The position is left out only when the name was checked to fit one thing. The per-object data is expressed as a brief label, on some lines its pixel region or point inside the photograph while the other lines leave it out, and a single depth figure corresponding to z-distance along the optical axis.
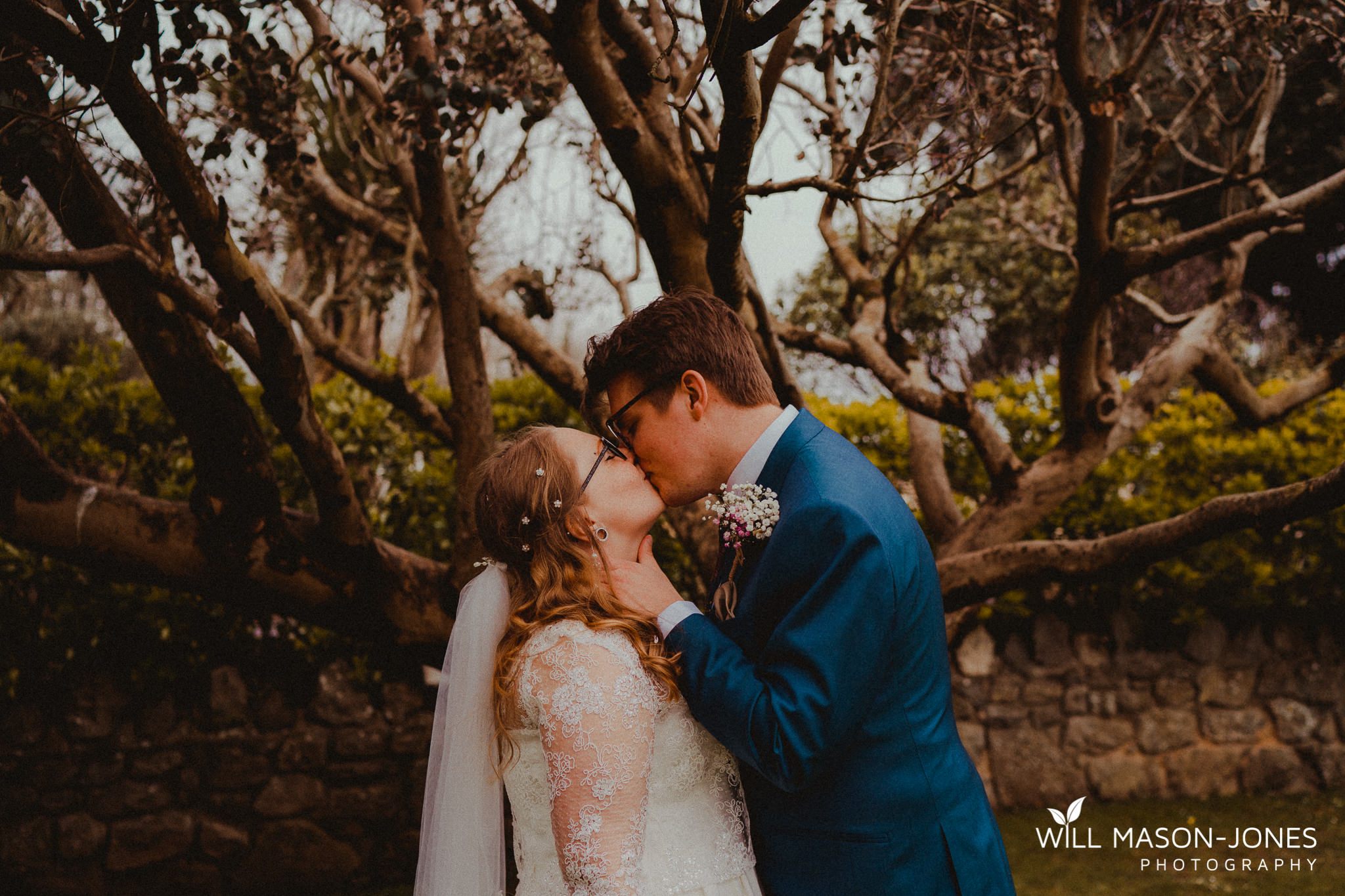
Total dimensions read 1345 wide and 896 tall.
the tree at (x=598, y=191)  2.66
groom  1.81
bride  1.92
